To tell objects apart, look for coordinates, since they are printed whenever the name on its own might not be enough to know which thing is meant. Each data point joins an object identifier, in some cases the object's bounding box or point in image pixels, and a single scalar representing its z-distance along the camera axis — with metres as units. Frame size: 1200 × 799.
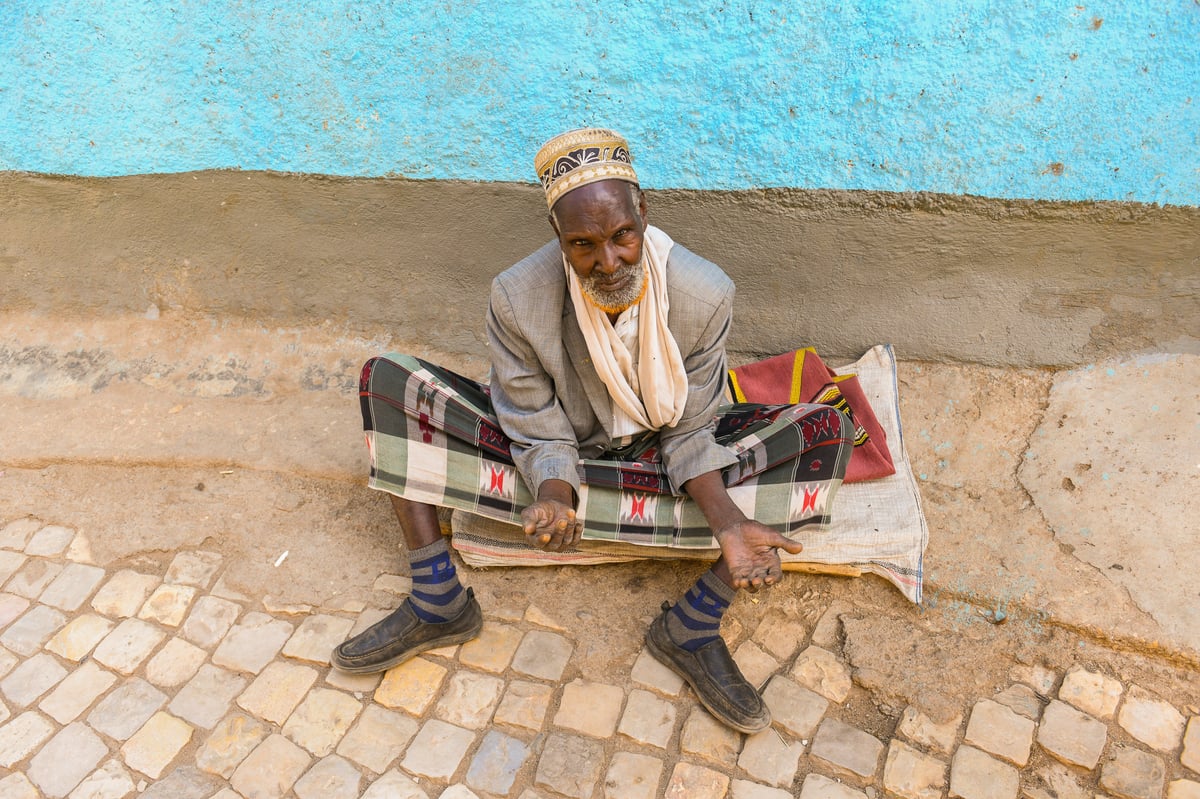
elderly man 2.32
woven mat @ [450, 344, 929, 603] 2.58
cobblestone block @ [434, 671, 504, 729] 2.30
